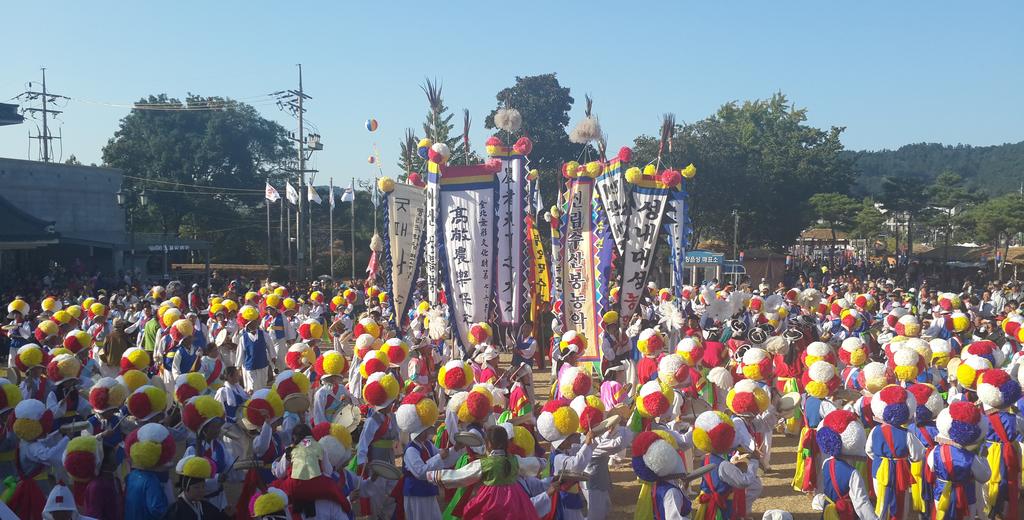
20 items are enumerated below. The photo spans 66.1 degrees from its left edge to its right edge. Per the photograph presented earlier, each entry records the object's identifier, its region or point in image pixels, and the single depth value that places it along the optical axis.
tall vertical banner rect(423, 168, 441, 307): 12.10
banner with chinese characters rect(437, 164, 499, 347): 12.04
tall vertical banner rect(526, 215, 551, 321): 14.96
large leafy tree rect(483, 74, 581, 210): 41.78
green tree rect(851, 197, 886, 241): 35.53
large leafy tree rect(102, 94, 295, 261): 40.94
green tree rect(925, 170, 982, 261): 36.97
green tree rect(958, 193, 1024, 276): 32.78
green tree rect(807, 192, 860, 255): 36.16
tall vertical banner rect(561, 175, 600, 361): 13.12
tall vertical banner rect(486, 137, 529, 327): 12.04
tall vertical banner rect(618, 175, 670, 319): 12.95
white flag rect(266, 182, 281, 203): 32.75
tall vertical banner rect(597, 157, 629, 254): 12.97
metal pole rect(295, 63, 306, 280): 30.02
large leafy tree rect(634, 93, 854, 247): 37.25
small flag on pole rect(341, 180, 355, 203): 34.18
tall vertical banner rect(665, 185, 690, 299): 13.14
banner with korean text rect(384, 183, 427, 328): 13.54
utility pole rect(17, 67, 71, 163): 41.50
